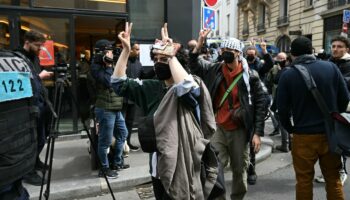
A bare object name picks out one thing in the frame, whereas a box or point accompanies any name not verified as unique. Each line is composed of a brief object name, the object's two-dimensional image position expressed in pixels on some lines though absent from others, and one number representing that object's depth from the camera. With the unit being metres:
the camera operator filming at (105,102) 4.70
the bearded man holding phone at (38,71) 3.07
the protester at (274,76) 6.88
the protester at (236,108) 3.73
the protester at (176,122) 2.51
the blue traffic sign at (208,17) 8.06
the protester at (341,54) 4.54
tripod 3.33
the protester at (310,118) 3.34
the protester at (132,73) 6.20
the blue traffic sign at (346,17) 11.79
